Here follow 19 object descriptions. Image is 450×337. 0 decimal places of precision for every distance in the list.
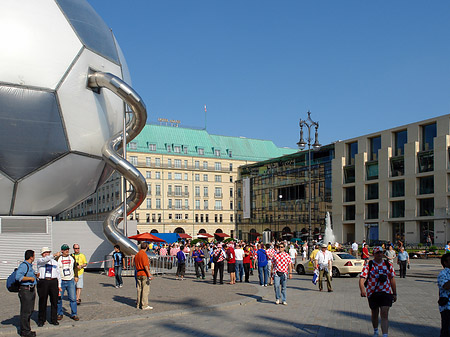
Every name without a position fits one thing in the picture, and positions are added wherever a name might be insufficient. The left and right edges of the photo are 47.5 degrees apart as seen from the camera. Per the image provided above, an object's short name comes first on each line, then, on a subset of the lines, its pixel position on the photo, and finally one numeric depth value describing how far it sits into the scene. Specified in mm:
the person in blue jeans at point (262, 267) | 17578
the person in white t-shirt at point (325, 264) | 15508
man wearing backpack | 8664
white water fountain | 51991
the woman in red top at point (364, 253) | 20403
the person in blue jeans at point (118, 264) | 16059
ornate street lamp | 33188
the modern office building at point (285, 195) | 65938
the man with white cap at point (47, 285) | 9570
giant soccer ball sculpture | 15547
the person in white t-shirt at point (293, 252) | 27097
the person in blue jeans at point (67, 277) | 10219
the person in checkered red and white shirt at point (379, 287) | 7715
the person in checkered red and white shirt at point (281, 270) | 12367
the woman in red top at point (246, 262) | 19484
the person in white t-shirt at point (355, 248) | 36453
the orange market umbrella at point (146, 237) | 25219
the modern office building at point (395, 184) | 48906
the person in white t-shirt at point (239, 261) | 19422
